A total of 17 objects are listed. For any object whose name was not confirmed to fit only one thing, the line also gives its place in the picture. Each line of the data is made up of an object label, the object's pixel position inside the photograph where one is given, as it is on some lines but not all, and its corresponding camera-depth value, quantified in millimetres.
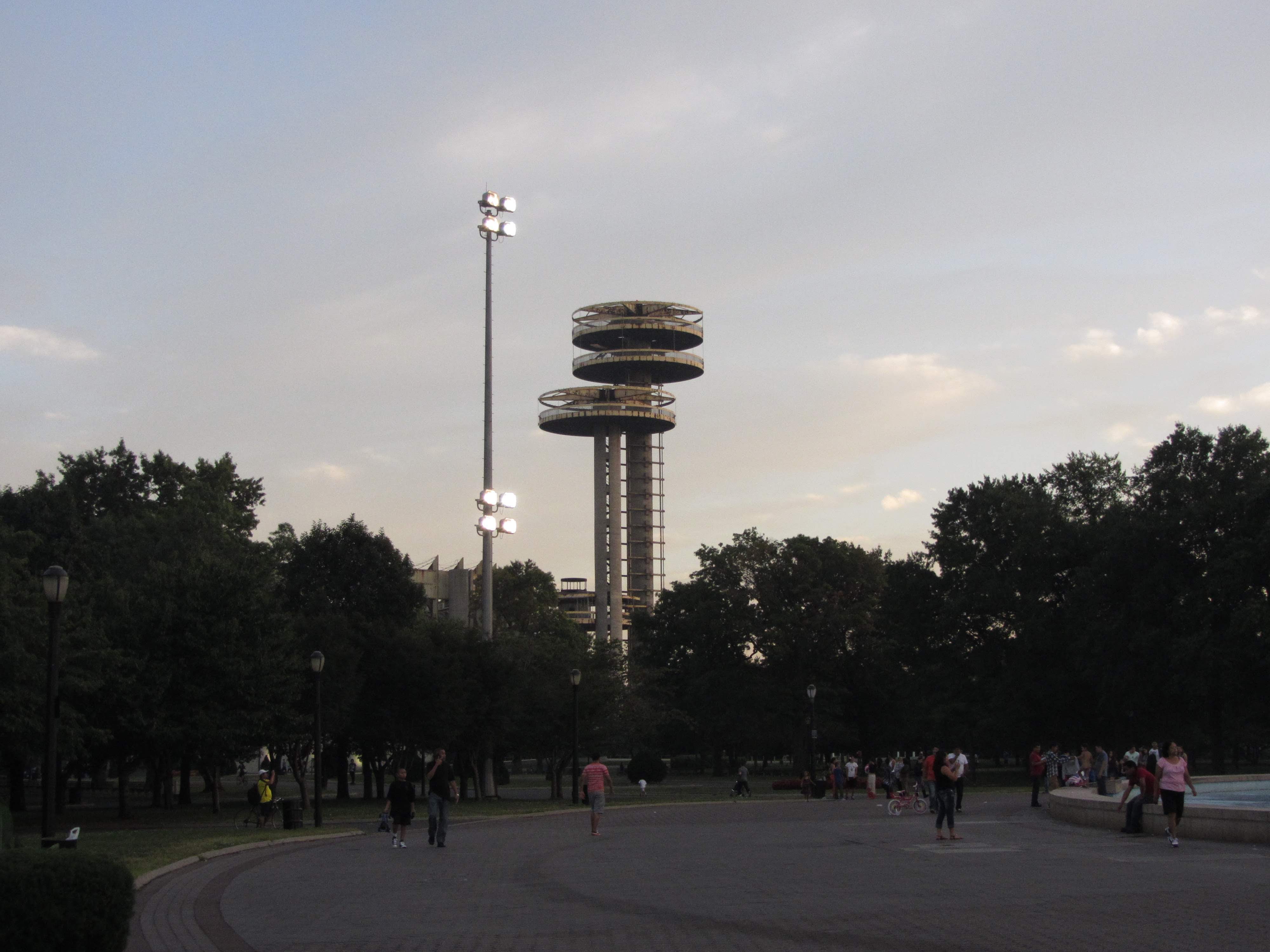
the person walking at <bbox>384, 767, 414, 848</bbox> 23281
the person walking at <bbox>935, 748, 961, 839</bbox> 22359
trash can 29750
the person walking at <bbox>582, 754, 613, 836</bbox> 26203
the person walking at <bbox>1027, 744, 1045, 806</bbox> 36750
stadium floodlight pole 51531
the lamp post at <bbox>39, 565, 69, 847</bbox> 17094
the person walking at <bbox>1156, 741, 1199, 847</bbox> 20688
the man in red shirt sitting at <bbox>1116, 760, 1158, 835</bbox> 23688
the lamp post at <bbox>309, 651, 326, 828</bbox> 30922
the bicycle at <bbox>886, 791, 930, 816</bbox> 35531
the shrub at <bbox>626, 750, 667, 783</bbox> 66750
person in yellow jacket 31375
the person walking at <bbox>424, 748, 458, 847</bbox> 23812
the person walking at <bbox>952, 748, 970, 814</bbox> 30930
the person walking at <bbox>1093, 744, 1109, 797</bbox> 32938
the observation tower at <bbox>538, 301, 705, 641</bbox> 129875
